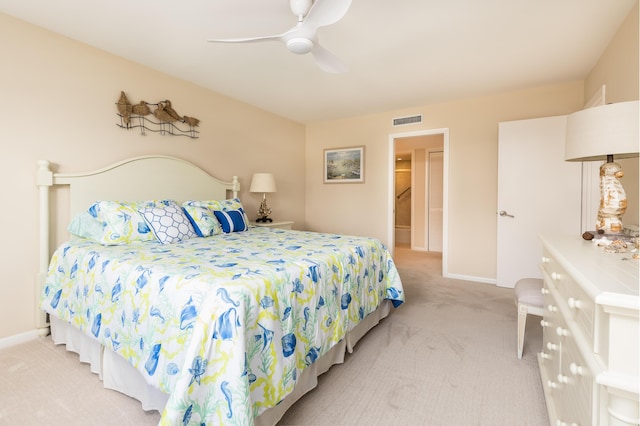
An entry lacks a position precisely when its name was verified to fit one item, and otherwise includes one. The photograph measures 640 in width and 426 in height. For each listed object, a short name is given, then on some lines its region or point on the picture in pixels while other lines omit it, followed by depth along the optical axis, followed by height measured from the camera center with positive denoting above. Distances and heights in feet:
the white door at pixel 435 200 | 20.10 +0.59
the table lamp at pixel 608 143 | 4.11 +0.96
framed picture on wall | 15.76 +2.37
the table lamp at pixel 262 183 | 12.69 +1.09
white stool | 6.36 -1.99
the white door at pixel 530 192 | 10.79 +0.62
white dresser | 2.32 -1.22
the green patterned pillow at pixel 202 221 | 8.82 -0.37
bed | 3.71 -1.48
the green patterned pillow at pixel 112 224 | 7.23 -0.40
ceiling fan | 5.14 +3.45
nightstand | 12.88 -0.67
